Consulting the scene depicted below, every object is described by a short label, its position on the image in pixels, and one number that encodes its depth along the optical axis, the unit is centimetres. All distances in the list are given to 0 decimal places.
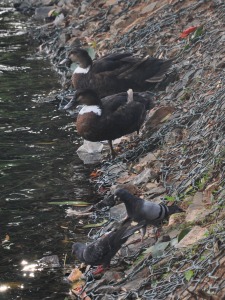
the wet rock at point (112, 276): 1370
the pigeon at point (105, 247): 1384
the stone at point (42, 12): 3600
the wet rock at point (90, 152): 2062
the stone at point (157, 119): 2048
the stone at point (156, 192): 1631
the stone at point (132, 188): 1691
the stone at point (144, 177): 1731
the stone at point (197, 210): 1374
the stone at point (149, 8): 2810
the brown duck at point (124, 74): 2295
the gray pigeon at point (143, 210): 1401
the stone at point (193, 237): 1290
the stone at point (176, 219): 1444
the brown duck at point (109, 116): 1972
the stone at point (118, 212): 1619
